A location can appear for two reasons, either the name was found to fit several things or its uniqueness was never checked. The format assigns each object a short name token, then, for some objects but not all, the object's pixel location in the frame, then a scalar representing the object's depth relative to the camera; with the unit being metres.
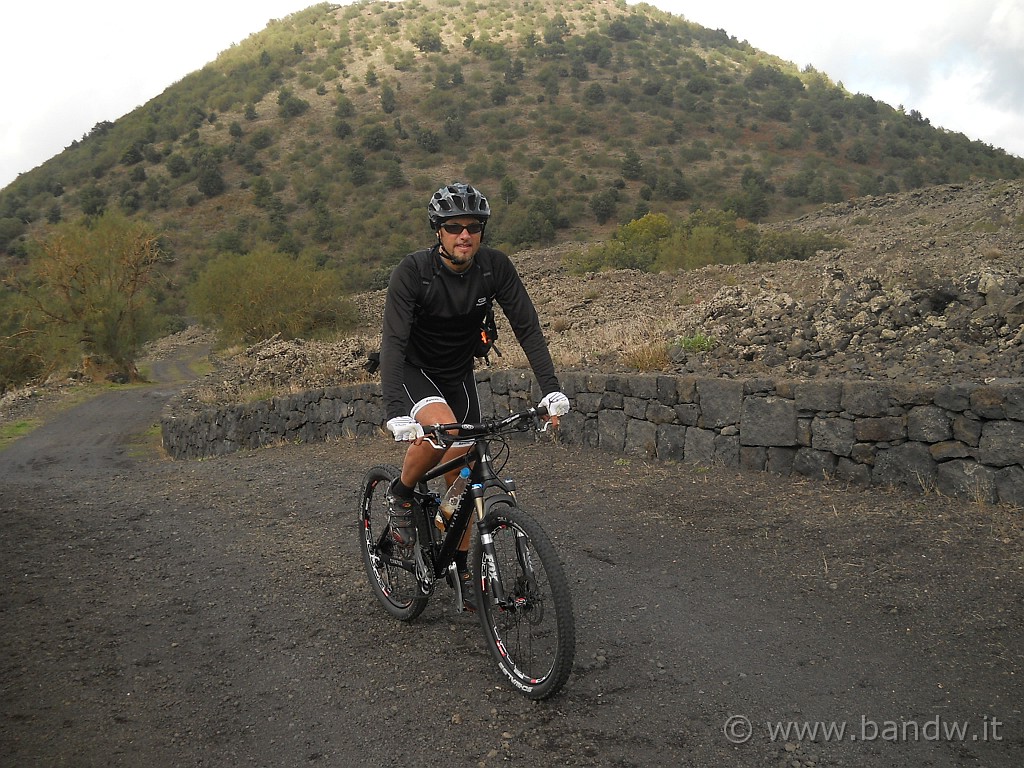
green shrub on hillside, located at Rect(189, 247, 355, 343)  29.78
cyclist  3.99
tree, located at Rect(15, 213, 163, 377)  29.91
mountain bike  3.45
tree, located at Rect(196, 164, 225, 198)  57.03
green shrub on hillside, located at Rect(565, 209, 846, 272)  23.28
